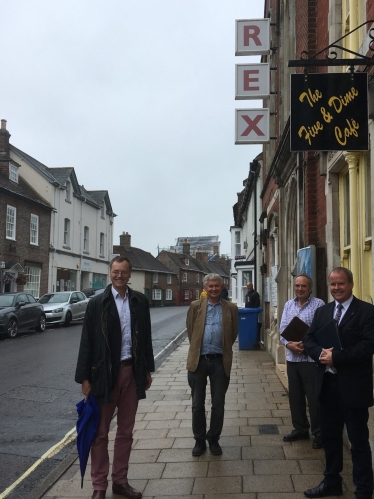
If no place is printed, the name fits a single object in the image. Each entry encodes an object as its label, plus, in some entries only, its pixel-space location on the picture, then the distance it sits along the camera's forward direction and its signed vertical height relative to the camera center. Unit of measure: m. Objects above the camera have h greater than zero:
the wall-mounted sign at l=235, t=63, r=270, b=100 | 10.93 +4.28
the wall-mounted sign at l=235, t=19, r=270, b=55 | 11.27 +5.35
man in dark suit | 3.90 -0.62
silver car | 23.12 -0.42
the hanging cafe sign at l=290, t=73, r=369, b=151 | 5.05 +1.74
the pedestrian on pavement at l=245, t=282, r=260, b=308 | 15.38 -0.03
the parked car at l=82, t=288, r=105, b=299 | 30.17 +0.24
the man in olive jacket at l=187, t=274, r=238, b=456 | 5.54 -0.60
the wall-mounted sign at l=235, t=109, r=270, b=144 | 10.85 +3.38
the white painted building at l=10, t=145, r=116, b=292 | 34.00 +4.87
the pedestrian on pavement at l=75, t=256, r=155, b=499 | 4.35 -0.55
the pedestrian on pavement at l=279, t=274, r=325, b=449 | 5.76 -0.76
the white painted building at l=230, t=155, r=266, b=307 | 21.41 +3.00
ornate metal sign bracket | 4.93 +2.21
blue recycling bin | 14.91 -0.91
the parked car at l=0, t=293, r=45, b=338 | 18.23 -0.61
